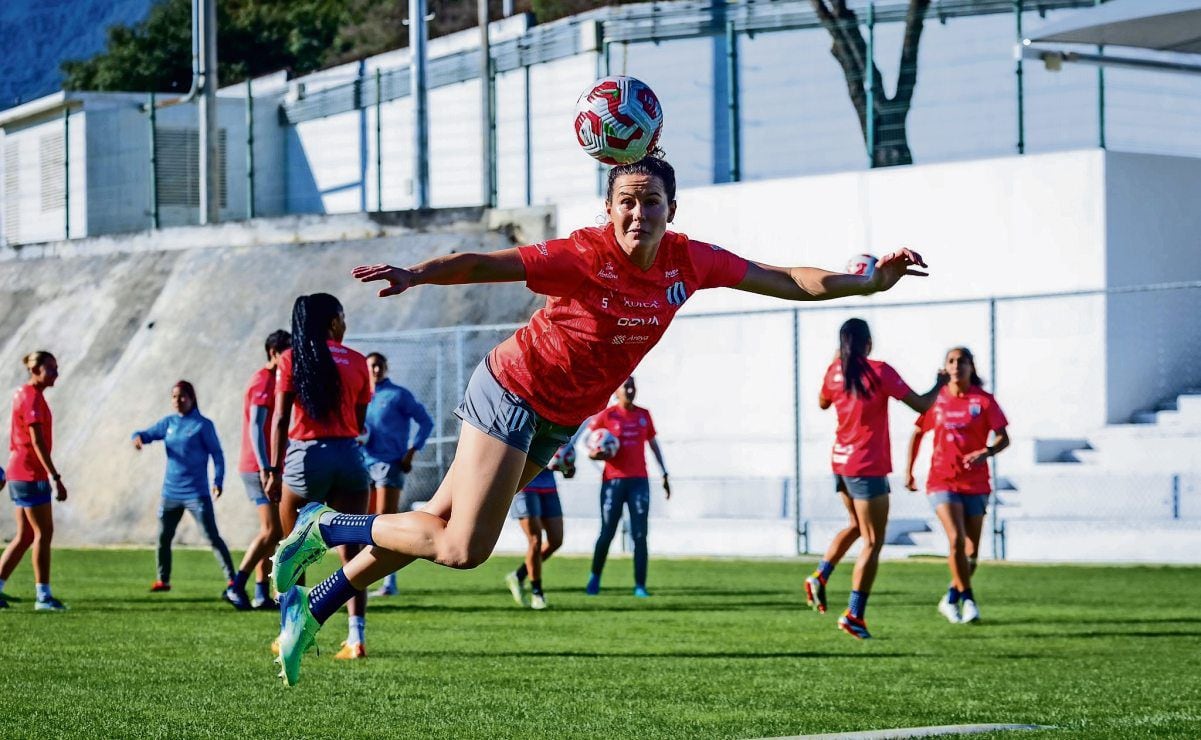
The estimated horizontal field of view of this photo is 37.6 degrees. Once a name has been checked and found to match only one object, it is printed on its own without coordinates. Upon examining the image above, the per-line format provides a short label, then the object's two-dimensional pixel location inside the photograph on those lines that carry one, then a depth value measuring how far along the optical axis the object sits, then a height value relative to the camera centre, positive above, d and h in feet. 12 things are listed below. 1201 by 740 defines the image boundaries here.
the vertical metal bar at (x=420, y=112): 97.55 +13.90
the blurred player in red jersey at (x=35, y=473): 45.01 -2.84
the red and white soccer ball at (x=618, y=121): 24.49 +3.33
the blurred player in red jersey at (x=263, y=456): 43.01 -2.28
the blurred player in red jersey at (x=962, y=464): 42.22 -2.57
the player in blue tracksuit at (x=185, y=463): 52.47 -3.02
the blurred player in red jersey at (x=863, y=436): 39.45 -1.79
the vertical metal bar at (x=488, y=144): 95.71 +11.83
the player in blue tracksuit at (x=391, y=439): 48.78 -2.19
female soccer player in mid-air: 23.32 +0.28
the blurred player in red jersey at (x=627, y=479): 51.93 -3.59
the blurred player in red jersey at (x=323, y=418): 34.32 -1.15
